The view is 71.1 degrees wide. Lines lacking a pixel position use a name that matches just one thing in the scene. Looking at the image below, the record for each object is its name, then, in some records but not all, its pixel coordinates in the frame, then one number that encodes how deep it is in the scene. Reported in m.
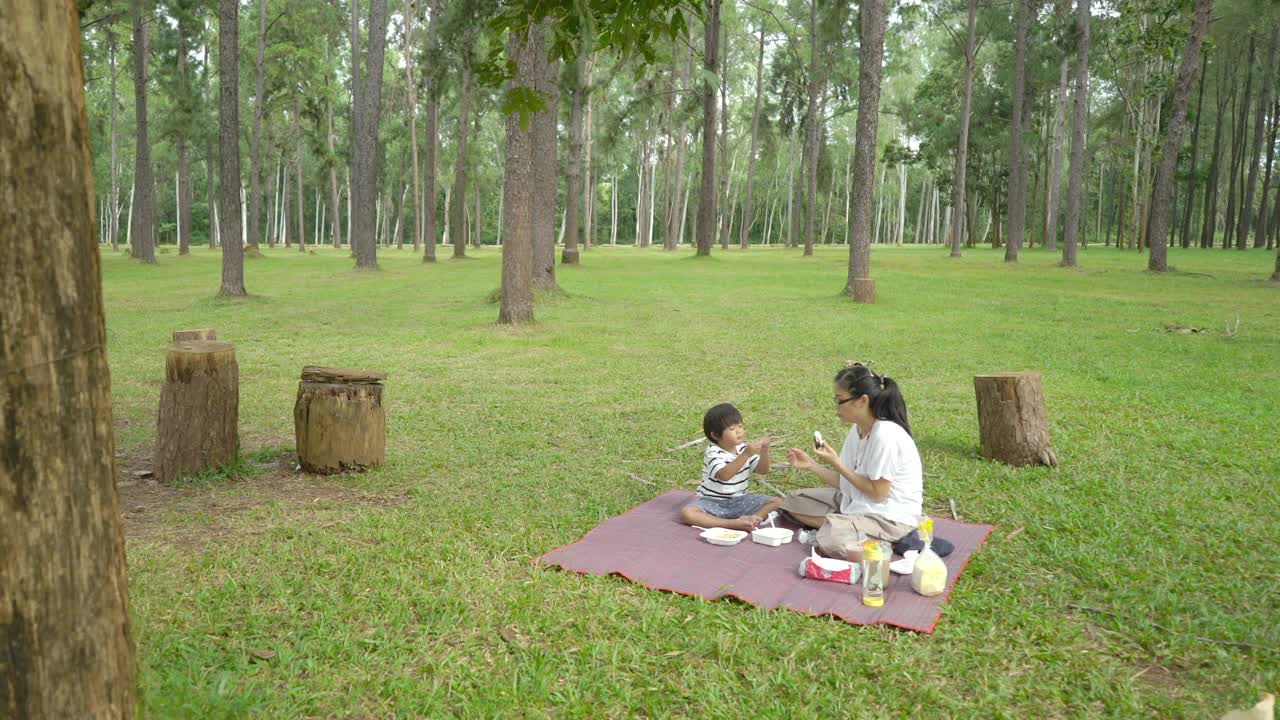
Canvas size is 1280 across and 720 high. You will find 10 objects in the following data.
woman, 4.77
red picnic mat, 4.23
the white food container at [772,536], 5.12
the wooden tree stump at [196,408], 6.00
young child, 5.37
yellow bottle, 4.25
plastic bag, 4.34
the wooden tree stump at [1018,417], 6.75
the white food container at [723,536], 5.12
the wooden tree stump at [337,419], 6.25
